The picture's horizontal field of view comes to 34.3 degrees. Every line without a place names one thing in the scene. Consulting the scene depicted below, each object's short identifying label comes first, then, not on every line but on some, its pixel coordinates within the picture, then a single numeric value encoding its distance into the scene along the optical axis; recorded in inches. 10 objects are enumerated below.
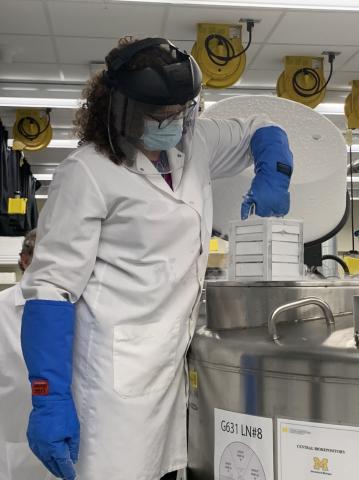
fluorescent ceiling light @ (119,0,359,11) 130.3
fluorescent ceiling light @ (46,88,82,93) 183.8
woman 44.4
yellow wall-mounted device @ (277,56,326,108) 162.2
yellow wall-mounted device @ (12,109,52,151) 201.3
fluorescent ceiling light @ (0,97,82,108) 188.1
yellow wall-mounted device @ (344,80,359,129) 174.4
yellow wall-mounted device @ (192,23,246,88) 142.8
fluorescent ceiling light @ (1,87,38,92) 183.0
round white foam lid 60.7
